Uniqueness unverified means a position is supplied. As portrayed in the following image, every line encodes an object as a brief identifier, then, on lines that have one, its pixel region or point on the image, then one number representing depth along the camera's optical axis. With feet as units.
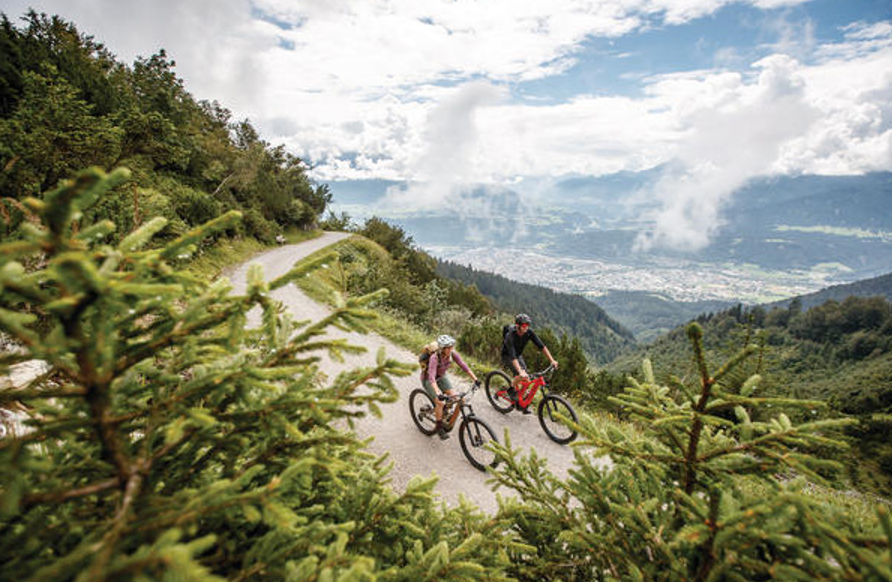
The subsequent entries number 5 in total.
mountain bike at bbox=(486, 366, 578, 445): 23.61
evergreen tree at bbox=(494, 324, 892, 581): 5.27
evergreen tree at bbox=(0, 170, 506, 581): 3.68
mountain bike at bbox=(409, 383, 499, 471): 20.92
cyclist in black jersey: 24.18
